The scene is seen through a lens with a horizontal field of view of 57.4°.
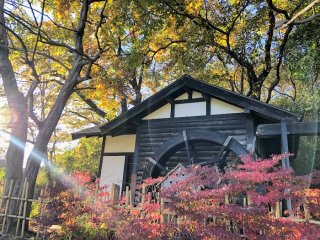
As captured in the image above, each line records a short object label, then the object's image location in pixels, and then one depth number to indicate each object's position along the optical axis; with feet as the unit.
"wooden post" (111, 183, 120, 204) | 20.52
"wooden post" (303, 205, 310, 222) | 14.59
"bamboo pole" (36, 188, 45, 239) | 20.84
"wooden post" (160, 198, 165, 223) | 16.99
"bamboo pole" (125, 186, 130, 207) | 19.63
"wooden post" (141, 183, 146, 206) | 18.82
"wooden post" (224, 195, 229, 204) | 14.80
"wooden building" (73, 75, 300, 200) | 27.17
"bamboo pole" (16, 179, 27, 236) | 23.11
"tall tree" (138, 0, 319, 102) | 38.78
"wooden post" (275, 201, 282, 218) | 15.05
